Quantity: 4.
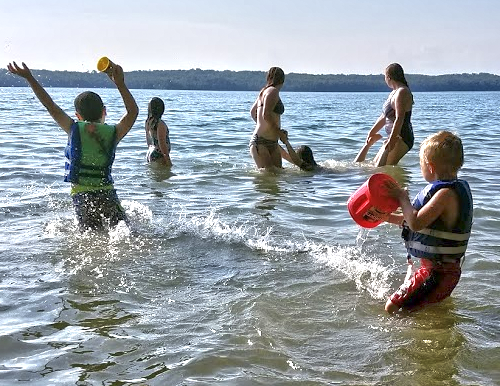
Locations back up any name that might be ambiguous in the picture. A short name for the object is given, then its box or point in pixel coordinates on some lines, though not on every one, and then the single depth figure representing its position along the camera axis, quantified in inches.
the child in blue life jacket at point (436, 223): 181.3
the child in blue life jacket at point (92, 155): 251.8
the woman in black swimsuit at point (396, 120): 438.0
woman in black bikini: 426.9
